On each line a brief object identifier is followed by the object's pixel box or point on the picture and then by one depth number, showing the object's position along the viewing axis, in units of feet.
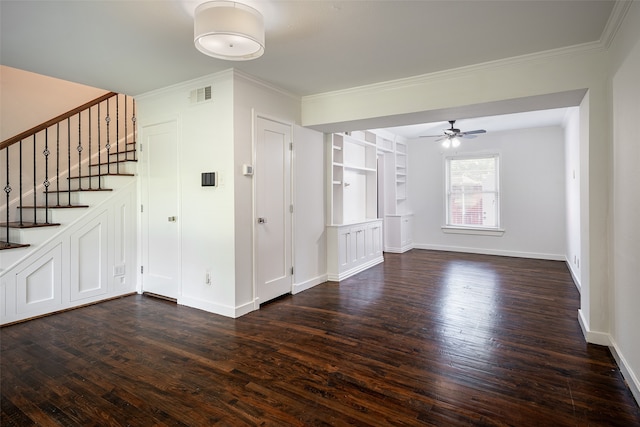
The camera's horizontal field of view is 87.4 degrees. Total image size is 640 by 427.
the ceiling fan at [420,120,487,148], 19.06
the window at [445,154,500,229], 24.38
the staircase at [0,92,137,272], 11.78
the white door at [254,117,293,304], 12.83
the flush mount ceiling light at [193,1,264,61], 7.18
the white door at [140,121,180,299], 13.46
